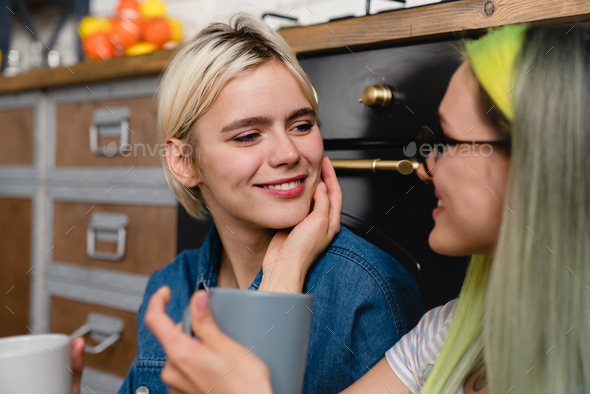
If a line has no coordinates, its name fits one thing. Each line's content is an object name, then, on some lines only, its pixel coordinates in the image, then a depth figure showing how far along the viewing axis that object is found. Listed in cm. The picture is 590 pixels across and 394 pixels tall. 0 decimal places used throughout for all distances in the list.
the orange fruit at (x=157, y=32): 147
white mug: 49
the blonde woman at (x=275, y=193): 66
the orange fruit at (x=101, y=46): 150
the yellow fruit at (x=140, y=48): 148
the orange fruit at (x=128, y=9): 154
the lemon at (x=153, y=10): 158
